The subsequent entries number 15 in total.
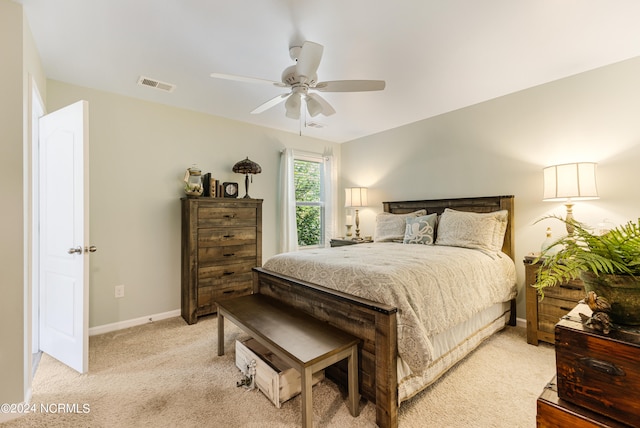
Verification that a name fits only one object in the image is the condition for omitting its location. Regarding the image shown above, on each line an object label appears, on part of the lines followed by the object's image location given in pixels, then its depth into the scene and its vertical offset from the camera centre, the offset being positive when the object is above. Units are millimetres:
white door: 2094 -130
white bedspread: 1588 -459
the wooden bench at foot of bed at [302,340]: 1427 -730
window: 4617 +283
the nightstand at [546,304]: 2332 -781
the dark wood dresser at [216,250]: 3107 -384
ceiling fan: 1857 +996
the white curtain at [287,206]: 4227 +160
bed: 1544 -630
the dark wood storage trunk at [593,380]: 779 -490
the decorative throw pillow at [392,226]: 3545 -139
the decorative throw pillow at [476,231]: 2801 -165
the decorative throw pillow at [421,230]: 3180 -170
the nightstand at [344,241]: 4145 -384
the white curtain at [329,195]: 4863 +368
